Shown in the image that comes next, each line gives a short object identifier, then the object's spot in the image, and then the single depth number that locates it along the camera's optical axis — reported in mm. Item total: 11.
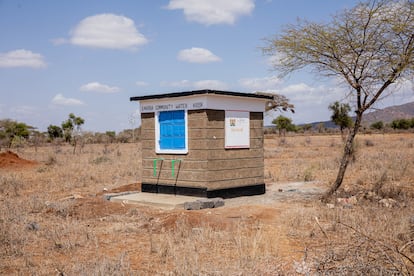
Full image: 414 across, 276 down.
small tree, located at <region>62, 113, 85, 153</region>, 51003
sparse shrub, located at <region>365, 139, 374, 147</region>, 34950
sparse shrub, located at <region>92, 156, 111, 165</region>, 23688
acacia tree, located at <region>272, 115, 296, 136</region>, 66644
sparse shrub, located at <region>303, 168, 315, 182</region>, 16186
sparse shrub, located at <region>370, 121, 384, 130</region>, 70275
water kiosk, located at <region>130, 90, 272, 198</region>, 11922
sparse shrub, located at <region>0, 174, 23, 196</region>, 14378
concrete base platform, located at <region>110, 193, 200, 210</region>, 11078
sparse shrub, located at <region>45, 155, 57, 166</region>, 23344
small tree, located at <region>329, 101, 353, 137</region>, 45969
